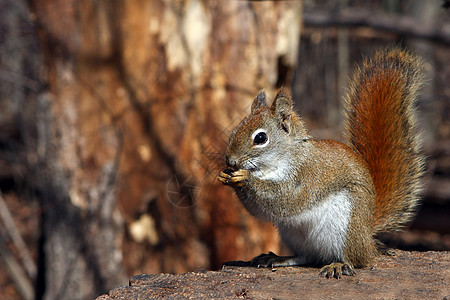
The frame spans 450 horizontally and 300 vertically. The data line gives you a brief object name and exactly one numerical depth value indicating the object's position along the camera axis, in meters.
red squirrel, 4.21
